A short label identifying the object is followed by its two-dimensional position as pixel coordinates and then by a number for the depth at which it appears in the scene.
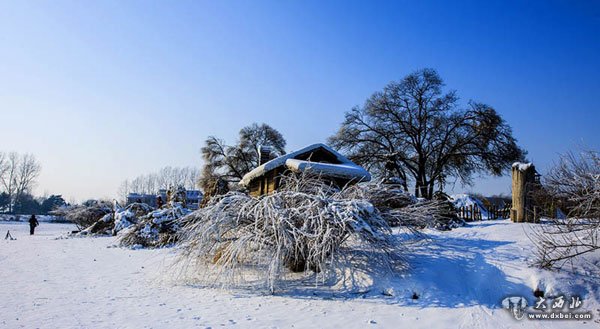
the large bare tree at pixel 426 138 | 26.45
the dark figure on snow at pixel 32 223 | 26.11
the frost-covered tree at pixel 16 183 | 63.56
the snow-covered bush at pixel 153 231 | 15.91
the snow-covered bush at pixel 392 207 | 8.61
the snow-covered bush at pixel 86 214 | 27.72
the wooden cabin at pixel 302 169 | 13.91
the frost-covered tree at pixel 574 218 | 6.64
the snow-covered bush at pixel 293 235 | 7.42
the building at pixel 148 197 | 53.91
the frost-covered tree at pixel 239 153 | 38.03
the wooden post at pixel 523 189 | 11.09
